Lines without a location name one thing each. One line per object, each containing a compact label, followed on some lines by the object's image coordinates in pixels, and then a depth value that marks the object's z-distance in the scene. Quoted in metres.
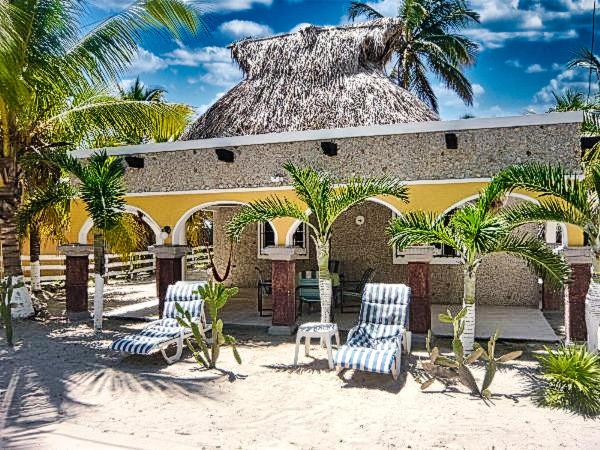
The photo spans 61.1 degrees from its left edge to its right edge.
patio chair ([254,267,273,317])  11.48
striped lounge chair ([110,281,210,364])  7.80
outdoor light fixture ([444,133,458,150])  9.14
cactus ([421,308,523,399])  6.34
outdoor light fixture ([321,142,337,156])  9.89
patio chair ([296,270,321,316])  10.96
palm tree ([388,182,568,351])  7.24
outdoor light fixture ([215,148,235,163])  10.61
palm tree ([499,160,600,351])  7.19
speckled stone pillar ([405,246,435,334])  9.24
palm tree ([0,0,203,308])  10.27
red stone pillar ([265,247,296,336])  10.18
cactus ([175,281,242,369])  7.48
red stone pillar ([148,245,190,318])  11.34
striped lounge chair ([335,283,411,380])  7.18
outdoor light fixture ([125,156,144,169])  11.58
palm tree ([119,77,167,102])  23.31
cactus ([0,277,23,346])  8.77
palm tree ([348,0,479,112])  19.42
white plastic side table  7.65
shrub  5.86
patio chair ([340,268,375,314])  11.54
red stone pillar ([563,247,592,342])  8.52
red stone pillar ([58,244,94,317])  11.95
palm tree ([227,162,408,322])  8.66
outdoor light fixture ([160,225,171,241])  11.58
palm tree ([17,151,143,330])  10.02
